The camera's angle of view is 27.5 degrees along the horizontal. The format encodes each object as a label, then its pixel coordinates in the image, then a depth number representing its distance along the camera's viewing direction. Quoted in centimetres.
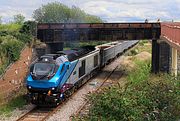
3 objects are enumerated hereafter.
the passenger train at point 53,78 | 1959
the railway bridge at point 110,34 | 3309
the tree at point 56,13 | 6988
